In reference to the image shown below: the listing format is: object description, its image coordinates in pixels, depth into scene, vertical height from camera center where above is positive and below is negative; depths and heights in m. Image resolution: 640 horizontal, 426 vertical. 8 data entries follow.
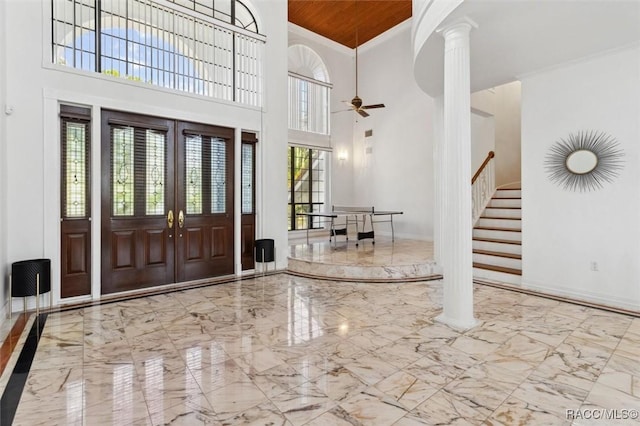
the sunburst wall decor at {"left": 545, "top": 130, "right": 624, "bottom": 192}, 4.05 +0.63
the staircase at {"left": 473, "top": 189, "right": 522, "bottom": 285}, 5.31 -0.50
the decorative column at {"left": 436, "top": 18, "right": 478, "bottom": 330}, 3.47 +0.33
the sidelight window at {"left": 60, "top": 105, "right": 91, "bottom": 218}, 4.16 +0.67
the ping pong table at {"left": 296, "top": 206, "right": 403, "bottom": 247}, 7.32 -0.25
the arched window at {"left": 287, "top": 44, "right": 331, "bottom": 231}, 9.41 +2.16
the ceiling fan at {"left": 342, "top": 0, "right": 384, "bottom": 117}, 7.08 +2.25
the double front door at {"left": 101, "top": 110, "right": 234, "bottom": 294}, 4.50 +0.18
